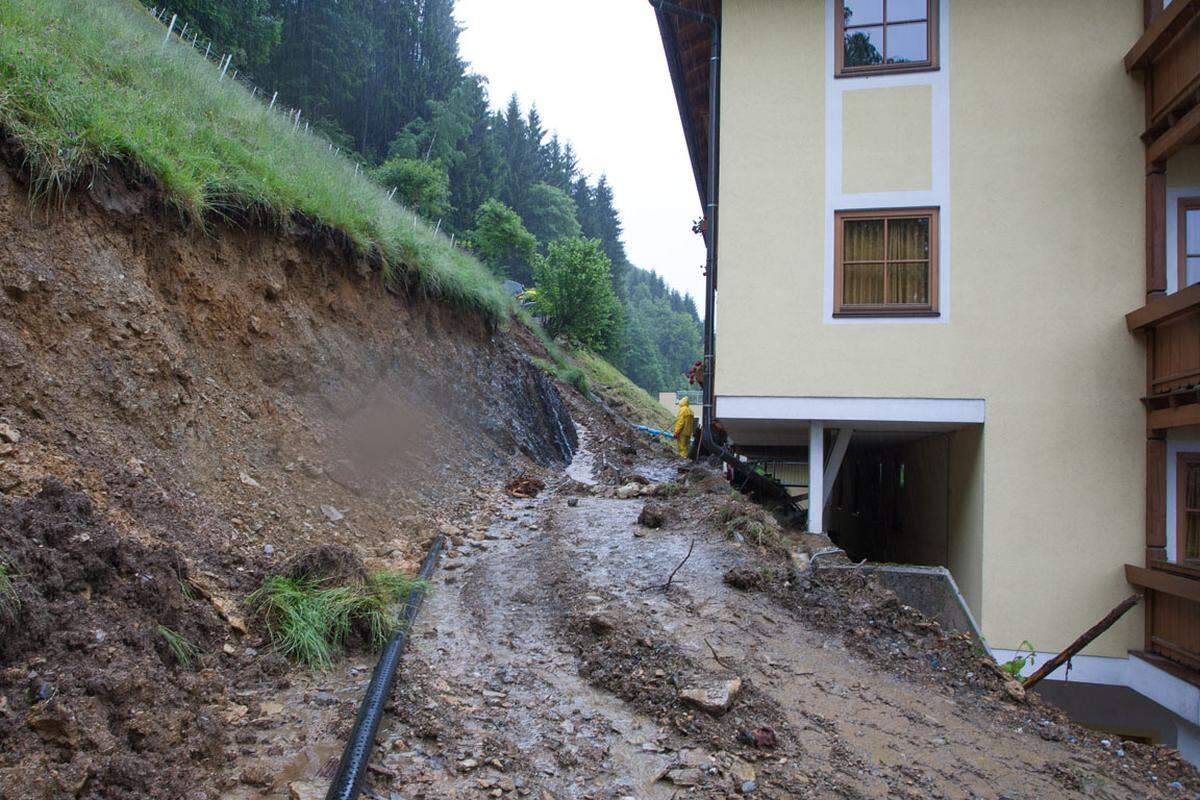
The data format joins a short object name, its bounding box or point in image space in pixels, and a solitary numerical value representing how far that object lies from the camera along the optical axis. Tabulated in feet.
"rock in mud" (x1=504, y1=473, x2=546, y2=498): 33.12
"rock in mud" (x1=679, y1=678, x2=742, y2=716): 13.12
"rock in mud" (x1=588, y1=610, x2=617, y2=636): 16.30
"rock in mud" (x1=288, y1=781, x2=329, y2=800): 9.70
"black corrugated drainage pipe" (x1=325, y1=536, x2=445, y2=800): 9.78
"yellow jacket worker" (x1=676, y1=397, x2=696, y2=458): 55.31
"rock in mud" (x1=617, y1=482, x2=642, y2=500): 33.53
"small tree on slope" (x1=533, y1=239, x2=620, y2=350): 83.66
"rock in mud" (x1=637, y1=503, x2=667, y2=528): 26.04
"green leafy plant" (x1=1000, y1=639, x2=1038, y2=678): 23.21
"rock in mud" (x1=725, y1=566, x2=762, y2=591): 19.61
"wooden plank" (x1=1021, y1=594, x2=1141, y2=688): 22.21
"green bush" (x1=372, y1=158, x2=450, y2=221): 92.22
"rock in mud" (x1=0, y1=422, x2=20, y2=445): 12.78
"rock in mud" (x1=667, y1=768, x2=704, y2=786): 11.35
